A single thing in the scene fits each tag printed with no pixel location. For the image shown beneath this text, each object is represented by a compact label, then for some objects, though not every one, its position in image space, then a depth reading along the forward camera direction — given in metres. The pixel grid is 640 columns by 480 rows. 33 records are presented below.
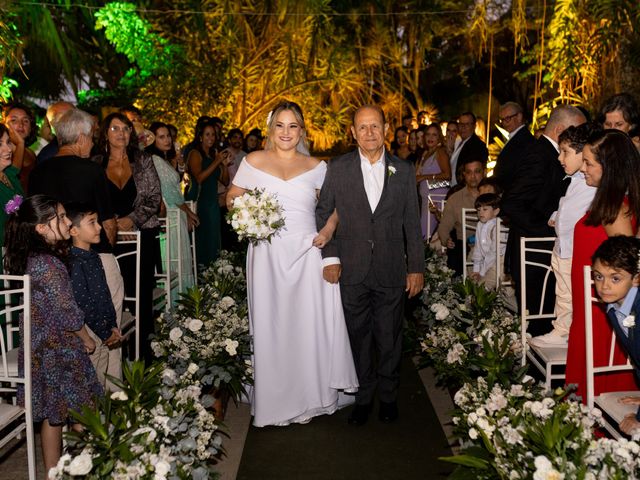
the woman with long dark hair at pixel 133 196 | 5.92
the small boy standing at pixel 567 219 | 4.76
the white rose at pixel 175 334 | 5.18
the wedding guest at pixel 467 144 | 8.74
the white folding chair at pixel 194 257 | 8.00
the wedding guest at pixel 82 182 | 5.00
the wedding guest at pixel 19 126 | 6.47
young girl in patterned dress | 4.05
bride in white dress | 5.23
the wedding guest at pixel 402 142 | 13.11
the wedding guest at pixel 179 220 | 7.16
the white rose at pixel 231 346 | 5.16
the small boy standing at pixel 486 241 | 6.73
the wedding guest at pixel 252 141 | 13.63
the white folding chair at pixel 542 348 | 4.43
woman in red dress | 4.02
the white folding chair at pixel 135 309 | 5.58
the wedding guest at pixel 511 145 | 6.31
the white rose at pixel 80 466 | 2.81
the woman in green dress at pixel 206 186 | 9.48
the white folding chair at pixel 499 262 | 6.02
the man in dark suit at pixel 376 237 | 5.14
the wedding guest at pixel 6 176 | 5.00
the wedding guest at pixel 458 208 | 7.68
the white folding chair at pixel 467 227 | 6.91
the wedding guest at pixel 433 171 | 9.95
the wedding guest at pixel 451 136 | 10.94
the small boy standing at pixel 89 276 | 4.53
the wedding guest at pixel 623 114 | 5.61
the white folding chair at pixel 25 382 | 3.69
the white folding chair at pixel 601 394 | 3.54
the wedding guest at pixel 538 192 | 5.77
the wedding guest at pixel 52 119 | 6.46
